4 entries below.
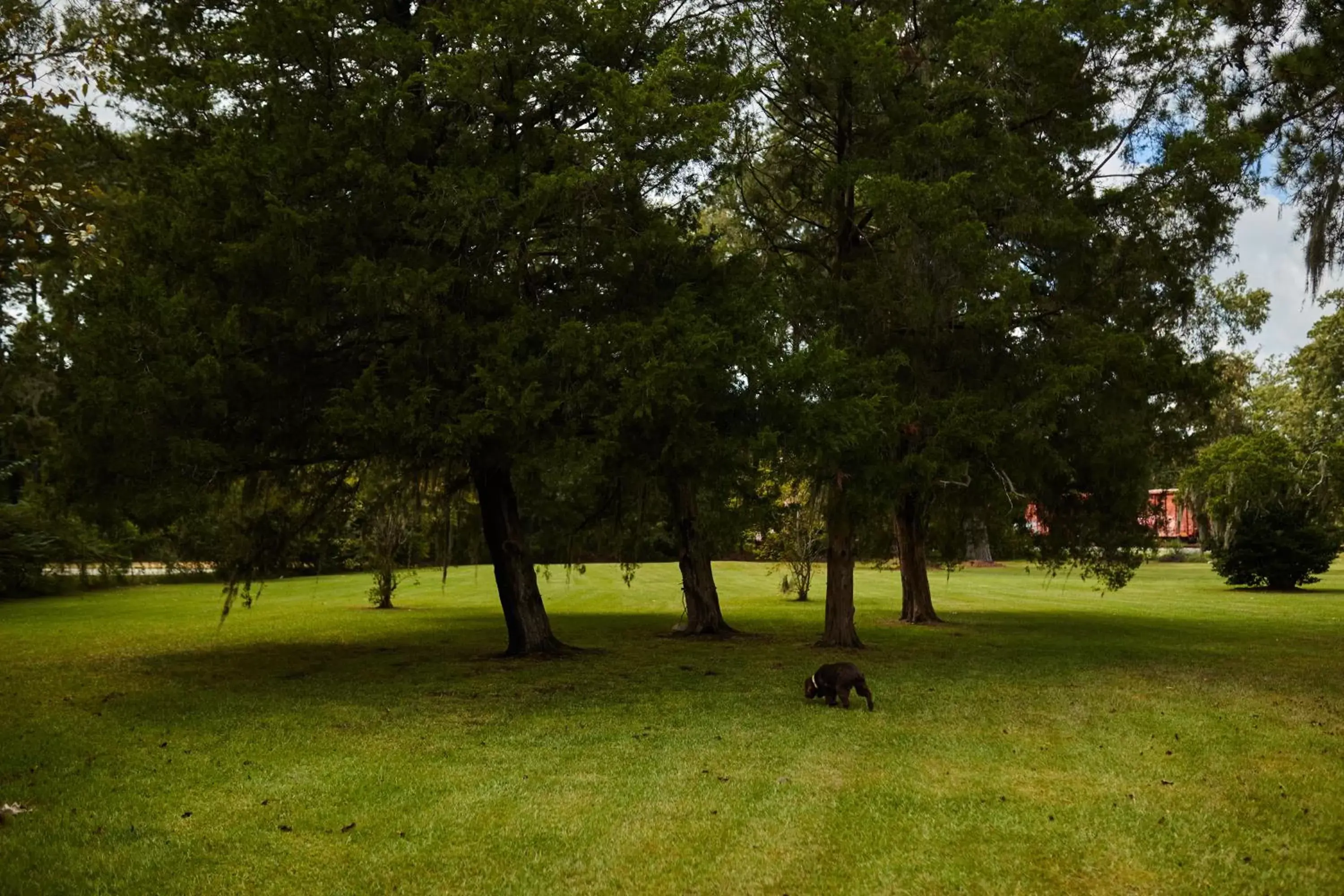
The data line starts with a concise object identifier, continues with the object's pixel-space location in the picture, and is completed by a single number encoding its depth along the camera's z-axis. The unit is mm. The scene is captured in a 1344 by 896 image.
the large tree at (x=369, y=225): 11047
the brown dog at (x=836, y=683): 10469
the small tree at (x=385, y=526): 15383
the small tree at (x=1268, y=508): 30641
